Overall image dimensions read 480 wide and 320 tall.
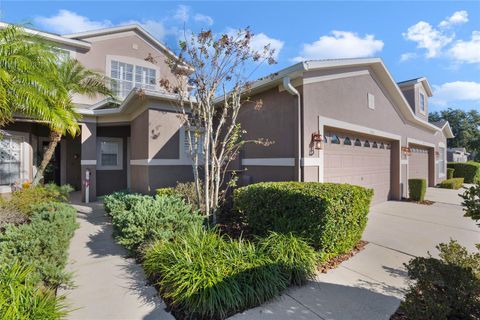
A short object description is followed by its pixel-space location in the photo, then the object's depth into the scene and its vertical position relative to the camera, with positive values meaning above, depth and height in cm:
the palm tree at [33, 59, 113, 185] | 705 +242
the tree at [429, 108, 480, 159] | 3812 +584
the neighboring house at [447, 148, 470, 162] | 2934 +62
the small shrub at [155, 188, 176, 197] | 740 -99
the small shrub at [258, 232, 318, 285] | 368 -151
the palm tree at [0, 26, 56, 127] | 582 +200
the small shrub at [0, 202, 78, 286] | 349 -140
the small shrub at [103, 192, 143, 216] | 583 -114
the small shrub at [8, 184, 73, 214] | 657 -114
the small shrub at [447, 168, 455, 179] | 1861 -98
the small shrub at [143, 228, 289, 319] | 306 -159
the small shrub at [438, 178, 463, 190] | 1500 -146
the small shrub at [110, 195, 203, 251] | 463 -124
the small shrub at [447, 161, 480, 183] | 1889 -76
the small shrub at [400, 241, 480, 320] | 241 -140
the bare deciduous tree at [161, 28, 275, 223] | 612 +219
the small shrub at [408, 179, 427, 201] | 1052 -123
